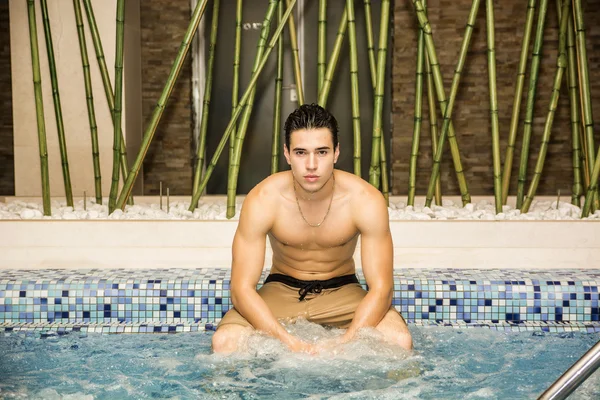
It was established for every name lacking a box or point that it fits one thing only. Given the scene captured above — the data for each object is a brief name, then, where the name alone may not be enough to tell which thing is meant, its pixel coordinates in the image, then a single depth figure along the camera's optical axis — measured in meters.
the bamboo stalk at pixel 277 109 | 3.65
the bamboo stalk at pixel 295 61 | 3.64
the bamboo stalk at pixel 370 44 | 3.53
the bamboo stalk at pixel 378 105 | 3.29
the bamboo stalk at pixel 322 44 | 3.46
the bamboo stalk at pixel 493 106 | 3.36
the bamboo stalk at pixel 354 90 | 3.38
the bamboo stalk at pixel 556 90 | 3.49
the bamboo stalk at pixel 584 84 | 3.38
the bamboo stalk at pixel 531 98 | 3.47
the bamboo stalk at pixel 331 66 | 3.36
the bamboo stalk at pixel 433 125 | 3.78
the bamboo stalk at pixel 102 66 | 3.60
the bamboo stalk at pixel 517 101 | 3.47
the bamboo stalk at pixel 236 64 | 3.49
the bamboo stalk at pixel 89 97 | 3.74
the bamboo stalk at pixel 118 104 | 3.39
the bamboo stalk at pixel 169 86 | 3.27
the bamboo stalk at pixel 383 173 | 3.66
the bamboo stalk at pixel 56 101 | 3.63
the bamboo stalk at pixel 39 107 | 3.43
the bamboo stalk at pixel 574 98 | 3.55
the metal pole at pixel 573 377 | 1.01
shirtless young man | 2.15
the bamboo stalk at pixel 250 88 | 3.28
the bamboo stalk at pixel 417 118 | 3.52
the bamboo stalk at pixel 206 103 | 3.56
